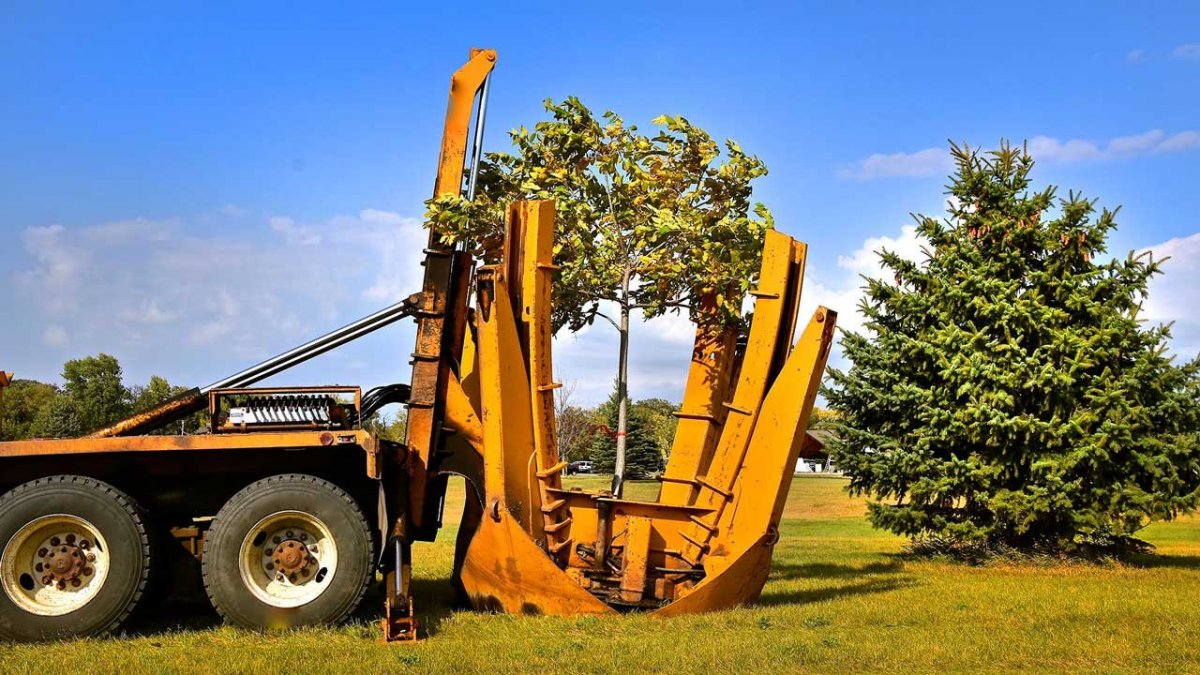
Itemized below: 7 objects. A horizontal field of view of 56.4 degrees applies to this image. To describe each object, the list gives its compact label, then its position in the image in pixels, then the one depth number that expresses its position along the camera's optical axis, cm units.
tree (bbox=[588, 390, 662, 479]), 5775
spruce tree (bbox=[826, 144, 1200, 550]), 1545
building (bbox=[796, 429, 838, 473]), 8088
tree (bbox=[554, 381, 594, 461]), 4544
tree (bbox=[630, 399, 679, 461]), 6331
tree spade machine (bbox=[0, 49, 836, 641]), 902
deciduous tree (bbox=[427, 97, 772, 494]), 1216
